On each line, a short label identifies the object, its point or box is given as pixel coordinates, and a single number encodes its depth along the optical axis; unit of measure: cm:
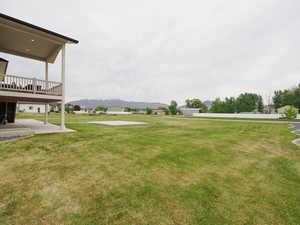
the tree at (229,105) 5157
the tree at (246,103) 5047
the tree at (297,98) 3705
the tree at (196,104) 6986
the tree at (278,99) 4460
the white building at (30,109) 4522
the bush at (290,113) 2619
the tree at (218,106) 5364
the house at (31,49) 661
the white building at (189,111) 5991
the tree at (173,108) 6291
